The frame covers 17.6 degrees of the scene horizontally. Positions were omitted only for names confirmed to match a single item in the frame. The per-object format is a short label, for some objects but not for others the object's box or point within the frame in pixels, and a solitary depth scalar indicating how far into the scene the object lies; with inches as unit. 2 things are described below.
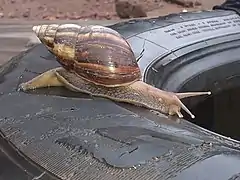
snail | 26.2
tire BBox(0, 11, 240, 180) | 19.1
